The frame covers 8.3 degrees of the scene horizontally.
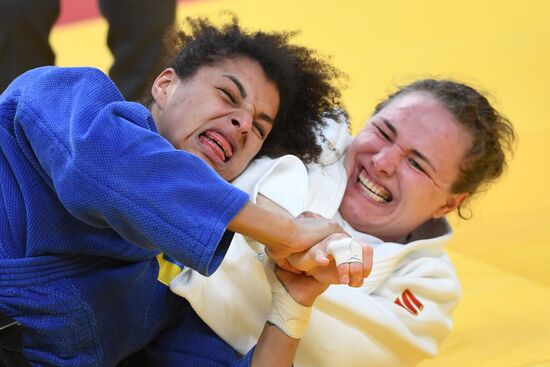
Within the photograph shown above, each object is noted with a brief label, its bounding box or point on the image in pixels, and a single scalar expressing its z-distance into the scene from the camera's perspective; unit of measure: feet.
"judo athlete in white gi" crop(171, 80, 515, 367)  16.81
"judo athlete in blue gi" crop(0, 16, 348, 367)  15.89
